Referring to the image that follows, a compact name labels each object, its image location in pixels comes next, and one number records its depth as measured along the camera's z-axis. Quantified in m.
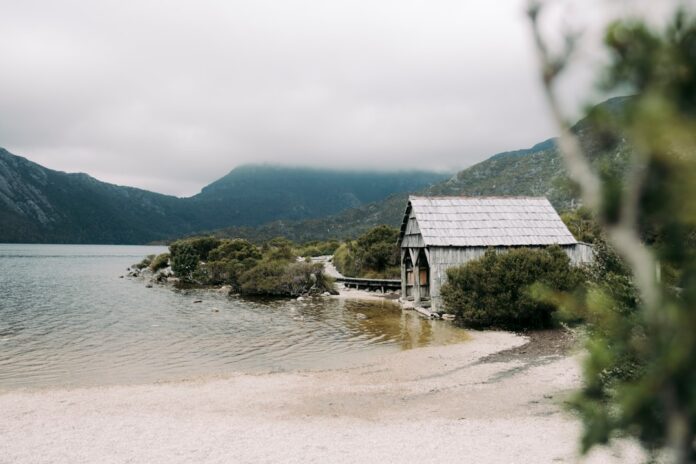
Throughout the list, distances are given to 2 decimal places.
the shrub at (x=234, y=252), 50.41
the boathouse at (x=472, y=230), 26.14
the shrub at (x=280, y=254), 47.84
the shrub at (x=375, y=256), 46.06
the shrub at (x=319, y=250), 81.19
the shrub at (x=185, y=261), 55.62
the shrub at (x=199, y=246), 57.30
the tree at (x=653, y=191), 2.03
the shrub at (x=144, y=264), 71.69
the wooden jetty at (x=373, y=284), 40.66
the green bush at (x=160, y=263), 64.81
